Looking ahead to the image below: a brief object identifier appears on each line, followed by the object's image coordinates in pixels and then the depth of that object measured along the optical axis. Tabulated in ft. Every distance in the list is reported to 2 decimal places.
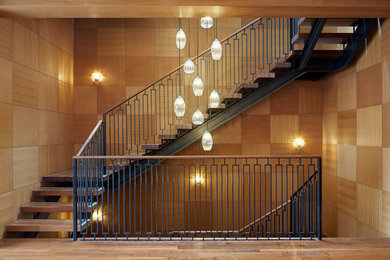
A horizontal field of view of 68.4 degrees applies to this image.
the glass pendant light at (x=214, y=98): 12.98
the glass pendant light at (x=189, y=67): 11.82
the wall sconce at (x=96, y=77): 20.99
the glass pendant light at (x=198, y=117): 11.98
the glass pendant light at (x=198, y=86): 11.66
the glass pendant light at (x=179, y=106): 11.56
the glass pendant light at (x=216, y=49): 11.31
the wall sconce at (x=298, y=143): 21.09
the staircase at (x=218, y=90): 14.79
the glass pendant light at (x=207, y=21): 11.39
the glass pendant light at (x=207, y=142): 11.81
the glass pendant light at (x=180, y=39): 11.35
